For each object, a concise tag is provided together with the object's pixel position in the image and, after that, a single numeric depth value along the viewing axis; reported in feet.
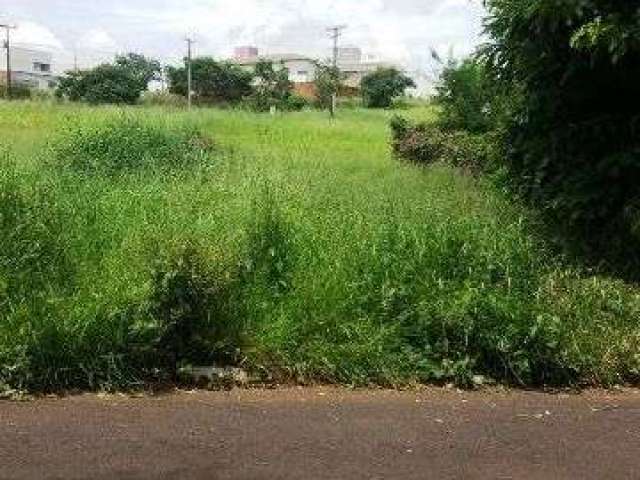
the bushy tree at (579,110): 22.30
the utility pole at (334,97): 164.96
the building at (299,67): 299.38
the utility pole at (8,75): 171.80
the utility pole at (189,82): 185.78
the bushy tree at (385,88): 204.30
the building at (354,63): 302.45
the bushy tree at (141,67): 193.16
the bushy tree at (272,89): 182.54
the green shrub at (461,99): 51.19
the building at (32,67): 278.24
